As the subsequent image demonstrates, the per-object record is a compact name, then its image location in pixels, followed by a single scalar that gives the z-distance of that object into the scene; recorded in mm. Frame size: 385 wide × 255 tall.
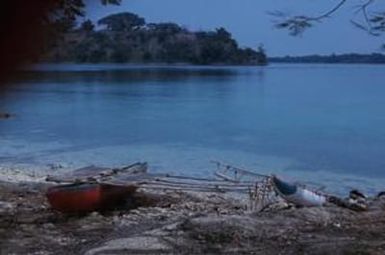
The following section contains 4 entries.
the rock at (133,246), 6055
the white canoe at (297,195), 10484
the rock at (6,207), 9206
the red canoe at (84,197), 9445
